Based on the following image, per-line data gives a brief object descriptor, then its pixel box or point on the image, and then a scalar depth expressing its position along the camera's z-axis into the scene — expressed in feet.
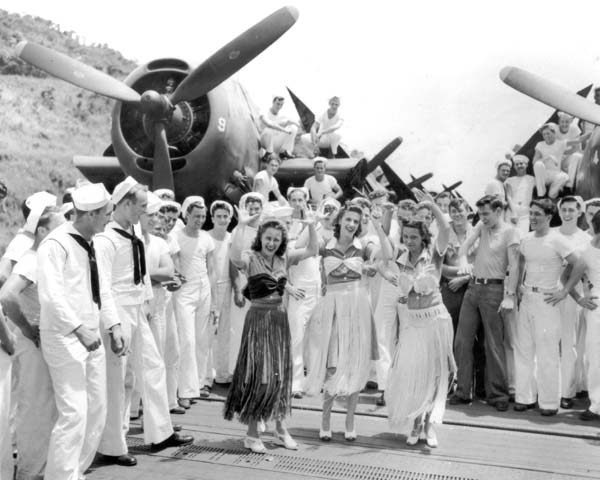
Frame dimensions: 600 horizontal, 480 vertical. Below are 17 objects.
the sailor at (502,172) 29.07
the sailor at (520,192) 29.45
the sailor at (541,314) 19.40
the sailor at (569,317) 20.22
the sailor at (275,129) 37.60
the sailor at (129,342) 14.43
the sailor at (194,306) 19.74
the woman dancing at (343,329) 16.49
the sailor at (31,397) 12.79
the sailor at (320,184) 33.30
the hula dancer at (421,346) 16.06
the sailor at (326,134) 43.39
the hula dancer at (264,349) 15.28
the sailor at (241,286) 20.45
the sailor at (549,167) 31.04
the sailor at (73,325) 11.85
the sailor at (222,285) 22.26
